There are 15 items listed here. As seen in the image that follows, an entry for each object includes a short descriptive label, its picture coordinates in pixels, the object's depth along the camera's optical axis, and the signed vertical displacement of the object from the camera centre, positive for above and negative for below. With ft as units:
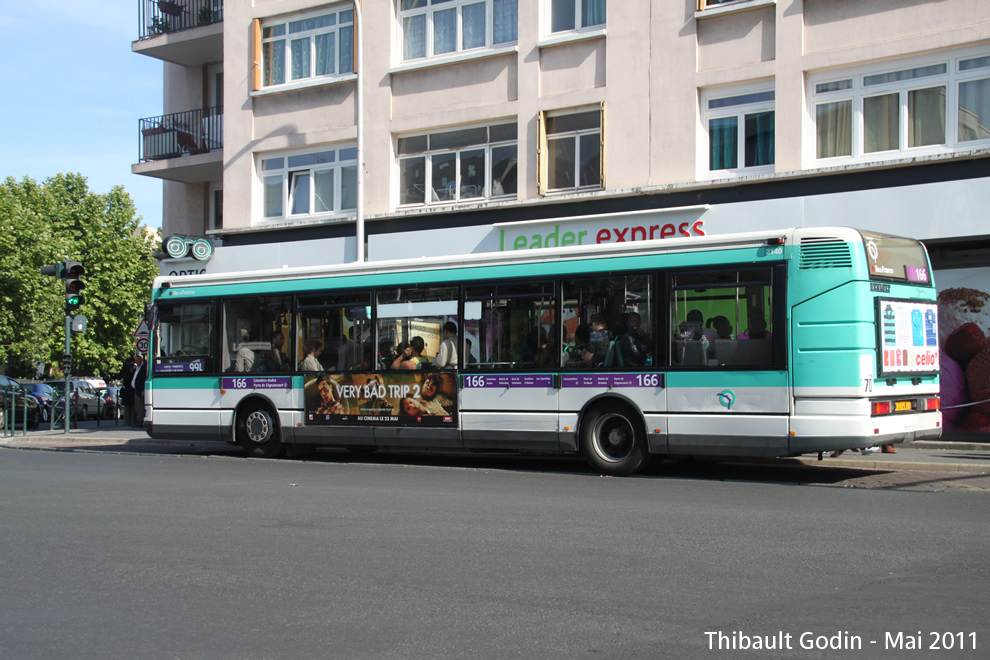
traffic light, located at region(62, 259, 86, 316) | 68.39 +5.17
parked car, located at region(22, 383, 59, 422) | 103.47 -3.92
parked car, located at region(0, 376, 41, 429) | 89.81 -4.35
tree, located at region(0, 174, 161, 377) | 125.80 +13.42
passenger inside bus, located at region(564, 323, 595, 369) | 42.65 +0.23
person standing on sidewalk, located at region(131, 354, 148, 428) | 77.92 -2.02
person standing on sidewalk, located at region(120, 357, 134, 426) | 81.97 -2.62
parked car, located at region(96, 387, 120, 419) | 112.90 -5.15
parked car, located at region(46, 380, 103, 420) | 114.21 -4.74
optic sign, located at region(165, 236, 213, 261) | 82.07 +9.13
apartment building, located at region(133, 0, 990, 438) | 55.36 +15.31
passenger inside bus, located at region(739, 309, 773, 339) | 38.35 +1.05
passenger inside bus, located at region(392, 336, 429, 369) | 47.47 +0.01
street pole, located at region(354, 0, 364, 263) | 70.49 +15.38
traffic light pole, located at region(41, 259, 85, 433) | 68.44 +5.53
